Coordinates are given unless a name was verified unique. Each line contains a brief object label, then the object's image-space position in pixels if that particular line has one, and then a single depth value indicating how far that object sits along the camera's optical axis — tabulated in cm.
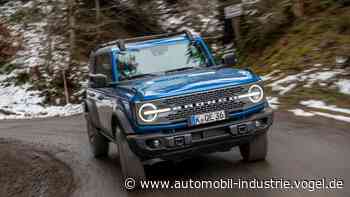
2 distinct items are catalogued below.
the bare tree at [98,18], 2505
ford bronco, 598
